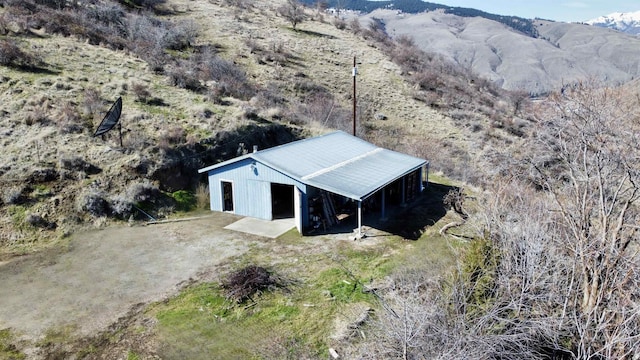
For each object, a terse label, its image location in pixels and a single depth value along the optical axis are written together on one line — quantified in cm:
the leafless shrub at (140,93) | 2528
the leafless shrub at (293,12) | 5249
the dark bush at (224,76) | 3101
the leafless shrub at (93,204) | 1738
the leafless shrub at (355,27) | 5624
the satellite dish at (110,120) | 2028
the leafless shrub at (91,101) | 2250
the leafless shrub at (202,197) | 1981
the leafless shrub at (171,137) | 2133
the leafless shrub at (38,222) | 1617
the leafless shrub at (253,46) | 4179
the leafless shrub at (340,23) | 5689
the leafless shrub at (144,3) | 4446
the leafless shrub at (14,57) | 2461
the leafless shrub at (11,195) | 1666
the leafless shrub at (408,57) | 4811
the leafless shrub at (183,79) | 2873
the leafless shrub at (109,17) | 3553
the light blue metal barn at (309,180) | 1677
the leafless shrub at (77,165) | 1873
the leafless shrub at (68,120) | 2072
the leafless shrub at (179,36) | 3716
